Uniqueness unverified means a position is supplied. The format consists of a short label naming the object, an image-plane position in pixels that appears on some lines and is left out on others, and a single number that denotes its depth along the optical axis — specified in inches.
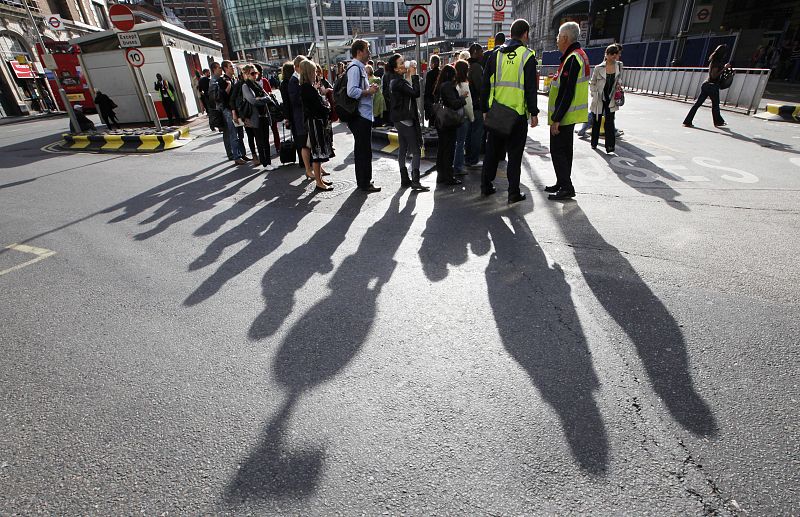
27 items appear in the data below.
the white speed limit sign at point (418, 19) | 310.2
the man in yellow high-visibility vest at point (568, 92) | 193.8
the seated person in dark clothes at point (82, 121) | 551.8
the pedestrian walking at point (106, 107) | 559.8
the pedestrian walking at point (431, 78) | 270.2
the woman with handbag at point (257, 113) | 296.8
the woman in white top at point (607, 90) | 304.8
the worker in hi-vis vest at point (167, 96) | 580.1
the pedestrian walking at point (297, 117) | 239.8
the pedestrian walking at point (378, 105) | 417.4
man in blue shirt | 216.7
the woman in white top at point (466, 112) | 243.8
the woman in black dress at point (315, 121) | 230.2
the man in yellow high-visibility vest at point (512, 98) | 193.5
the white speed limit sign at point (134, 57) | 399.5
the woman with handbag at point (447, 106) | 231.6
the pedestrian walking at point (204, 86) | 438.6
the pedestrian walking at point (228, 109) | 323.6
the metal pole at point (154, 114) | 449.9
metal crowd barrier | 475.8
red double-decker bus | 783.7
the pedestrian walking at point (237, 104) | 302.7
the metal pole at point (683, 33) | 903.1
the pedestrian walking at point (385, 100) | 376.8
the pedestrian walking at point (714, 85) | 361.2
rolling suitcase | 322.7
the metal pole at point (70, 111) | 474.0
